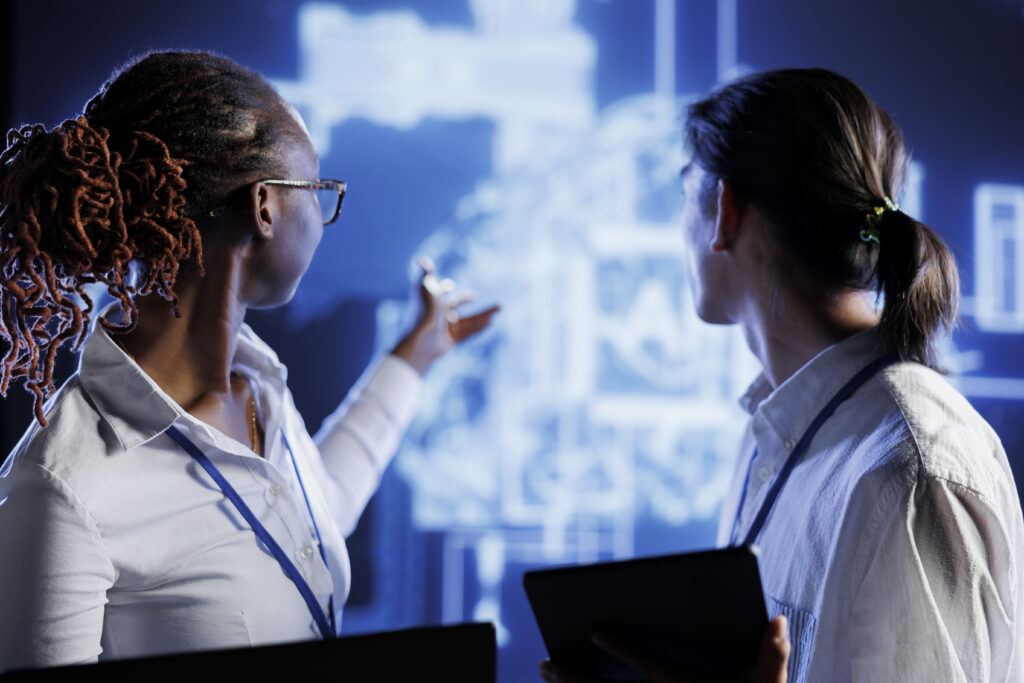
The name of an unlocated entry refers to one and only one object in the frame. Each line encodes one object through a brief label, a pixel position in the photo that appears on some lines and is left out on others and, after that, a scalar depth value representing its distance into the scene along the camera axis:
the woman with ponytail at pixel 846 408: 0.97
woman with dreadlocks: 1.01
